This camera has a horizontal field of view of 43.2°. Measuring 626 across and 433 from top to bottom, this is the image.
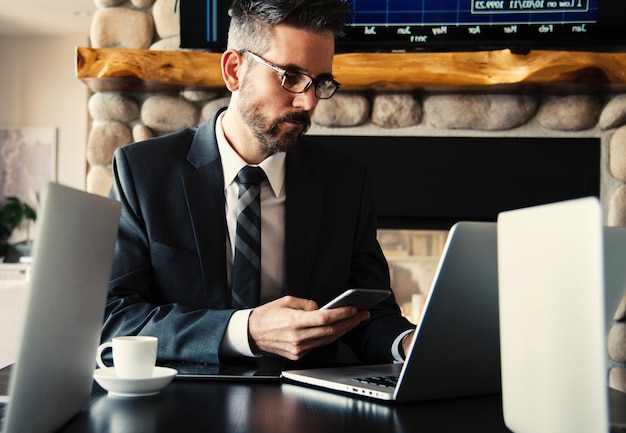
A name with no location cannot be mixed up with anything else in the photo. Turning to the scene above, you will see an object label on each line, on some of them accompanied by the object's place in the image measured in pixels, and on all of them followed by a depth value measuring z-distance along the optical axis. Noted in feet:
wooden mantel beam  8.43
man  5.31
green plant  23.43
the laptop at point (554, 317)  2.10
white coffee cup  3.33
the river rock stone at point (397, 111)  8.98
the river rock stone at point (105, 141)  9.10
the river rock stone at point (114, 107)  9.16
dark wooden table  2.78
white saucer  3.19
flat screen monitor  8.59
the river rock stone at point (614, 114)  8.69
